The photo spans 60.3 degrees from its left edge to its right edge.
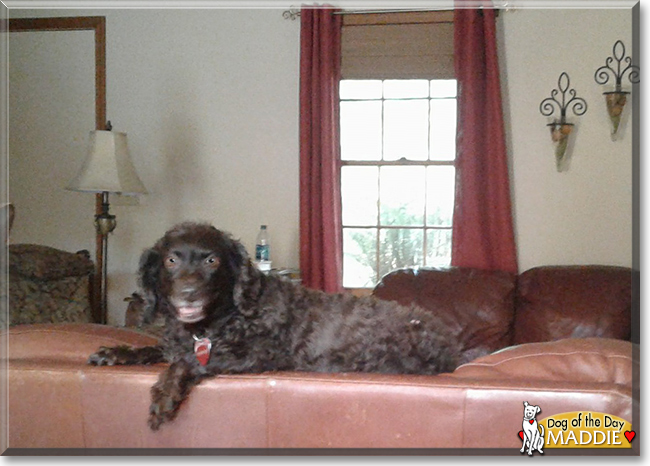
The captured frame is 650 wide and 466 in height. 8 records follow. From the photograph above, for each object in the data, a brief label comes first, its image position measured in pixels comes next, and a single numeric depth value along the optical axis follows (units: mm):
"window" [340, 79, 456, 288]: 4004
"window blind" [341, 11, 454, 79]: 3777
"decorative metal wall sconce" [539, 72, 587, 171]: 3631
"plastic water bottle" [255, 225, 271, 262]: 3748
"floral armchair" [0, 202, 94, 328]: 3061
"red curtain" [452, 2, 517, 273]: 3621
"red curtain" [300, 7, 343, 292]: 3781
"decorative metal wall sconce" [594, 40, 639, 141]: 3516
